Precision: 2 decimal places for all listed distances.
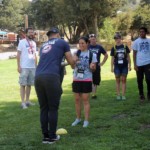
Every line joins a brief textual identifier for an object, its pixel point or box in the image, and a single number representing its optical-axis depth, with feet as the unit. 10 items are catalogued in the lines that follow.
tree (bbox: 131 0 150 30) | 172.76
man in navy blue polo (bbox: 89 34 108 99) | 35.40
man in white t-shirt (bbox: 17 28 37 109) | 32.73
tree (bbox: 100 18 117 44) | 130.57
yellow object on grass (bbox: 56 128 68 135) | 23.58
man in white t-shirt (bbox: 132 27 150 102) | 33.19
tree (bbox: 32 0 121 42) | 143.84
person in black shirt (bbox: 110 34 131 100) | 34.94
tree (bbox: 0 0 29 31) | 185.57
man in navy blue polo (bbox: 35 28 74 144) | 20.94
